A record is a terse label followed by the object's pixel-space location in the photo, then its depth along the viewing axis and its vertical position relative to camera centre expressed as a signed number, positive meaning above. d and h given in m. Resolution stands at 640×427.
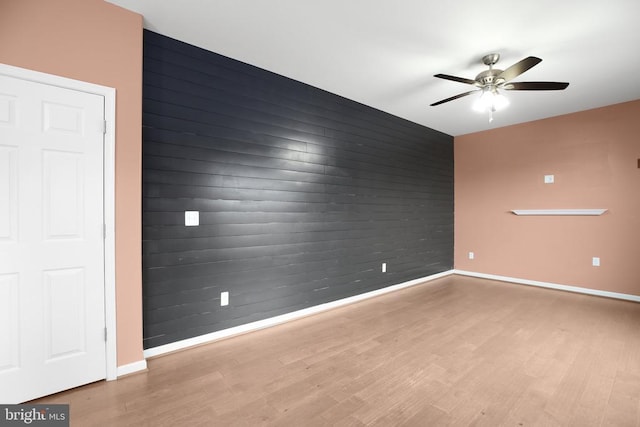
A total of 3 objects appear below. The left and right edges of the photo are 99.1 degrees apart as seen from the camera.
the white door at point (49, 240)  1.74 -0.18
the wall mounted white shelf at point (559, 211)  4.20 +0.01
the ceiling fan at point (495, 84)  2.53 +1.29
